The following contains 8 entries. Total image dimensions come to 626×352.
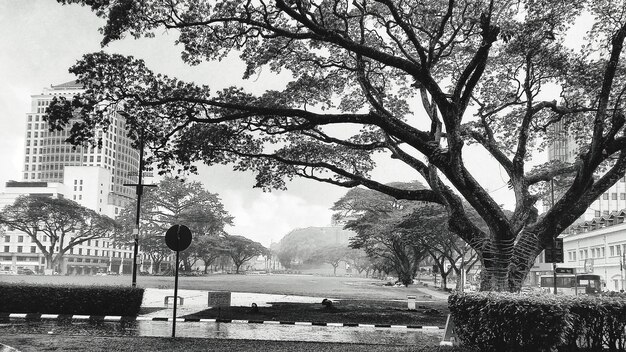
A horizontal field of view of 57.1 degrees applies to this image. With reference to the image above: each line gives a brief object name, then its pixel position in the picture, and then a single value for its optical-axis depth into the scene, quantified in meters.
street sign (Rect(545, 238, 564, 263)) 25.33
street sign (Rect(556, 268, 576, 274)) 43.55
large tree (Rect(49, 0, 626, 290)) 13.58
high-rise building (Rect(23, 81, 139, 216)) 131.75
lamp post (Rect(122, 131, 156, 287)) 20.77
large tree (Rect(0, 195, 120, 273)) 81.50
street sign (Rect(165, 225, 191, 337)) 12.85
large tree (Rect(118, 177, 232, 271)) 88.44
